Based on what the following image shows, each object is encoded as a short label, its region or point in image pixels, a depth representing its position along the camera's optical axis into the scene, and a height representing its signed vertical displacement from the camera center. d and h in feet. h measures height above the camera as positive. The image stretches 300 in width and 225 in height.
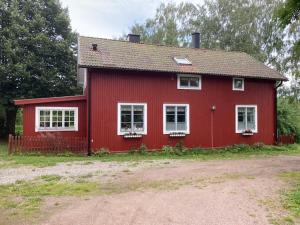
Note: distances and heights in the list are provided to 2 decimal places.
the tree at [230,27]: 71.24 +30.73
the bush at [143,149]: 35.26 -4.53
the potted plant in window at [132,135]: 35.21 -2.35
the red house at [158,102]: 34.62 +2.92
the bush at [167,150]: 35.86 -4.72
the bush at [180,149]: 35.91 -4.62
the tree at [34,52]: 52.67 +15.95
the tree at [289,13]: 24.24 +11.73
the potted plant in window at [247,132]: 40.78 -2.05
